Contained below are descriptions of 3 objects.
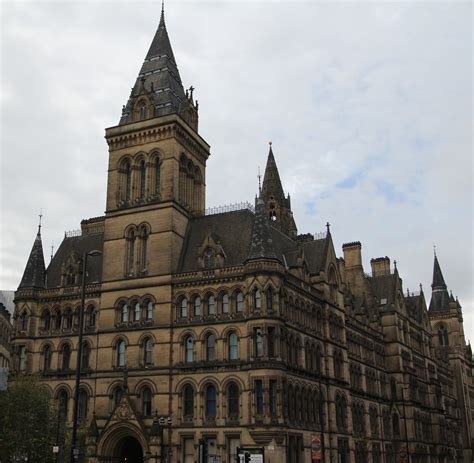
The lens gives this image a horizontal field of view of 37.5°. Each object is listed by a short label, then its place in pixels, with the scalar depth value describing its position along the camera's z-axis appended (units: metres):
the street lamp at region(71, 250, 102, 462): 33.16
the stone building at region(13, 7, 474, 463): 50.75
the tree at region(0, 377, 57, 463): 45.53
